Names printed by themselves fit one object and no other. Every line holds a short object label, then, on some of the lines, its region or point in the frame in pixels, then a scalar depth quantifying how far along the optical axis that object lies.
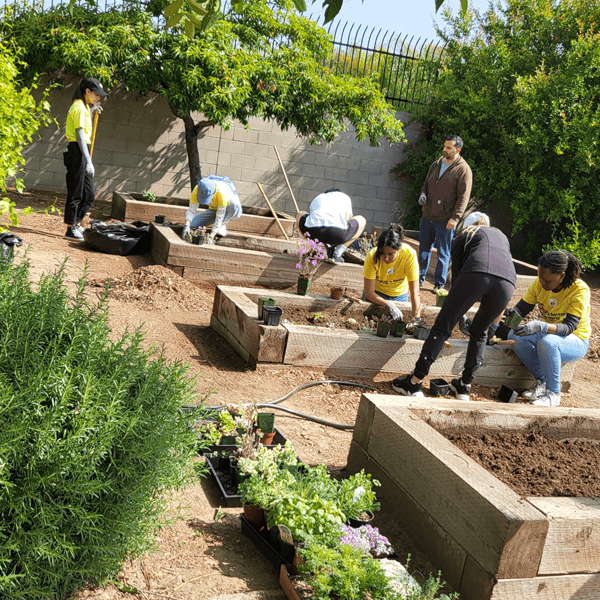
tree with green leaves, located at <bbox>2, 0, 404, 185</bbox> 8.34
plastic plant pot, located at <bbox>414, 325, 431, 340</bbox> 5.20
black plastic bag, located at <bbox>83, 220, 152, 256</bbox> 7.21
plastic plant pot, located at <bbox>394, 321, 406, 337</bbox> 5.05
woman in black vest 4.48
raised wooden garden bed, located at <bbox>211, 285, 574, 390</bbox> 4.70
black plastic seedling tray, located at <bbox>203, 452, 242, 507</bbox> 2.91
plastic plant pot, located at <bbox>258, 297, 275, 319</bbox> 4.75
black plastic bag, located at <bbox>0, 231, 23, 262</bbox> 4.38
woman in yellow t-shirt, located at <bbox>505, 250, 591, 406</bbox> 4.76
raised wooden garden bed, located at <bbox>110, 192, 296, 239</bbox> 8.81
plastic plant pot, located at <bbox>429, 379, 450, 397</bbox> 4.85
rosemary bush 1.74
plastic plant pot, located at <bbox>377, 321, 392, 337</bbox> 5.02
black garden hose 3.96
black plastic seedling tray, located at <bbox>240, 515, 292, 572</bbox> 2.47
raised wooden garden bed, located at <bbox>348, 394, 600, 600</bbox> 2.33
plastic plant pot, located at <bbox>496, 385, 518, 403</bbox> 5.01
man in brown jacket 7.26
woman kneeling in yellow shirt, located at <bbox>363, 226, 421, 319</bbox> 5.06
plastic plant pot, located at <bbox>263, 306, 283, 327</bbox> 4.62
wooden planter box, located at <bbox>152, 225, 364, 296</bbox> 6.71
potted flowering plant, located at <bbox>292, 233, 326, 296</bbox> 5.76
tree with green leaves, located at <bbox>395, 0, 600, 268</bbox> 9.69
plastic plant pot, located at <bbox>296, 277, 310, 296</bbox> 5.75
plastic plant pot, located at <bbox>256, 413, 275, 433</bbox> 3.23
